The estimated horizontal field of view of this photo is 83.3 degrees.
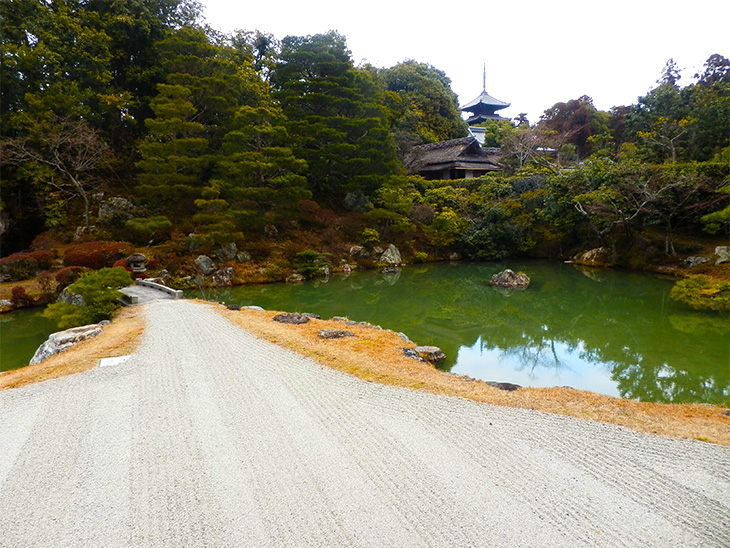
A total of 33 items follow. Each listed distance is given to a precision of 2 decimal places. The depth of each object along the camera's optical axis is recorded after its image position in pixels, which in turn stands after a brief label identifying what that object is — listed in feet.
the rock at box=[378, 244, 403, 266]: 65.62
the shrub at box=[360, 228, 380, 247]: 64.54
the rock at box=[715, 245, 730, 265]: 46.44
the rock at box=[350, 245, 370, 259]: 64.34
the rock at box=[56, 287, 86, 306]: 33.40
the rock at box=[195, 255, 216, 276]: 50.12
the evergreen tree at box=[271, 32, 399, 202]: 64.39
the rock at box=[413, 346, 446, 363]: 24.28
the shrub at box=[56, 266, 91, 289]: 38.34
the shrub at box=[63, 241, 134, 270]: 41.81
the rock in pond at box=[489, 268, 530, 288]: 49.39
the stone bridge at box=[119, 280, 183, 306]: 35.50
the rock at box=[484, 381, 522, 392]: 17.82
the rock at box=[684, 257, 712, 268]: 48.73
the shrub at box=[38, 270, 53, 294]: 39.01
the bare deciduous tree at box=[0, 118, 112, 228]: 49.03
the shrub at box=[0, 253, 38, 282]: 41.52
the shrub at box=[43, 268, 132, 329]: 28.45
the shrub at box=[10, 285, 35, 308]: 37.65
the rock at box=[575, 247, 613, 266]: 59.60
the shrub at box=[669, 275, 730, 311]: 33.06
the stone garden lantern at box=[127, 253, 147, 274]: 43.29
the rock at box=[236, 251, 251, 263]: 54.19
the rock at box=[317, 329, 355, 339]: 24.29
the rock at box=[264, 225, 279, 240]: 61.11
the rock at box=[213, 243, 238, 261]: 53.31
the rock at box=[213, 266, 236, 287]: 49.97
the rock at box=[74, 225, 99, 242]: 52.82
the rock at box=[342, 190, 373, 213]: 70.24
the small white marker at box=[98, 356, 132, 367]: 19.27
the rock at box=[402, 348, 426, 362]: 22.22
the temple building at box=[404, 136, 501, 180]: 85.25
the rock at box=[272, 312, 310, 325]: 28.14
